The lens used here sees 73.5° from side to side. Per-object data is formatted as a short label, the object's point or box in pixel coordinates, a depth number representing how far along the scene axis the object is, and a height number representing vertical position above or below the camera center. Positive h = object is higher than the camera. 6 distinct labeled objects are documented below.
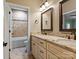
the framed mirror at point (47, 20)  1.86 +0.35
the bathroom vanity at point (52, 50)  0.71 -0.38
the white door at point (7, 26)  1.43 +0.08
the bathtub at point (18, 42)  3.19 -0.80
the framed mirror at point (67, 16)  1.19 +0.33
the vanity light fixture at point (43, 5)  2.06 +0.96
